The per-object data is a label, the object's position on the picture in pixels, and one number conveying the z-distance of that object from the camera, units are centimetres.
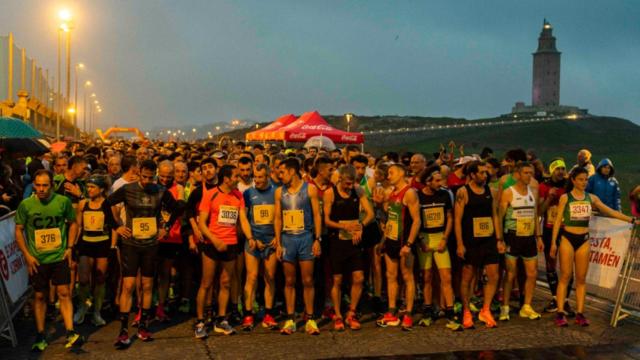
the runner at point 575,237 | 744
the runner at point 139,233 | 656
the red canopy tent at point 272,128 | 2501
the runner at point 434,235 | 740
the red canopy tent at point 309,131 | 2234
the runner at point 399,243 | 733
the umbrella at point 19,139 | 1104
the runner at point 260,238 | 721
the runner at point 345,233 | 724
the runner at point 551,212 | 815
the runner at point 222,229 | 696
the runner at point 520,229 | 755
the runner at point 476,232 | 739
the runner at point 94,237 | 714
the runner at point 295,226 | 709
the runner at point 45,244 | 627
